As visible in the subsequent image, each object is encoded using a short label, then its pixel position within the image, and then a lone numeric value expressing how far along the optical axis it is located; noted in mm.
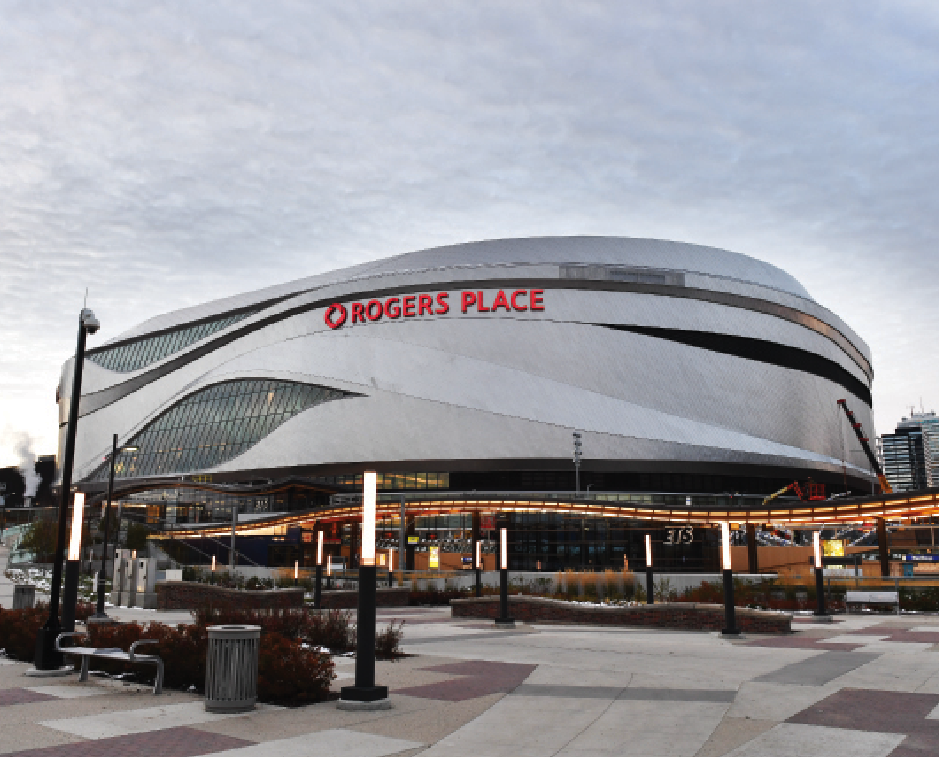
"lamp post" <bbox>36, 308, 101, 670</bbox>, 15703
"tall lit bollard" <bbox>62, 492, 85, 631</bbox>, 17781
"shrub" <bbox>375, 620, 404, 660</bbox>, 17953
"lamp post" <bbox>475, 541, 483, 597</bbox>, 40931
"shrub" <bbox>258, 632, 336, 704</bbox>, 12703
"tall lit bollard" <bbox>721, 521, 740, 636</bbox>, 23953
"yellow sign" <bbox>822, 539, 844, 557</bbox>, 85369
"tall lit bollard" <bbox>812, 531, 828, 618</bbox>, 29078
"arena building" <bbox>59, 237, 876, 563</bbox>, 80438
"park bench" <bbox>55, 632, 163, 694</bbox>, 13453
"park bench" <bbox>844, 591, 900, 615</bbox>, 34469
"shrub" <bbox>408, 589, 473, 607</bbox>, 42375
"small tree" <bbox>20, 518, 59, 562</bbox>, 65412
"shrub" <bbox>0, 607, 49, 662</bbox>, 17375
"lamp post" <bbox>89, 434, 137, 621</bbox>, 27222
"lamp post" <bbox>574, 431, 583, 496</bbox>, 63478
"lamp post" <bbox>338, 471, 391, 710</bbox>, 12398
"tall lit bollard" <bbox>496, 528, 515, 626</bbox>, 28578
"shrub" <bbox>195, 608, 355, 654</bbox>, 18312
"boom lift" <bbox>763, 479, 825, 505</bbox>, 81919
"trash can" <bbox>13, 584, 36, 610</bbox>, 23945
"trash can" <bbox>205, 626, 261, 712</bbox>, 11969
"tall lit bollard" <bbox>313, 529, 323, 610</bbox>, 35438
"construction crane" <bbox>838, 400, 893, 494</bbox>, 94894
